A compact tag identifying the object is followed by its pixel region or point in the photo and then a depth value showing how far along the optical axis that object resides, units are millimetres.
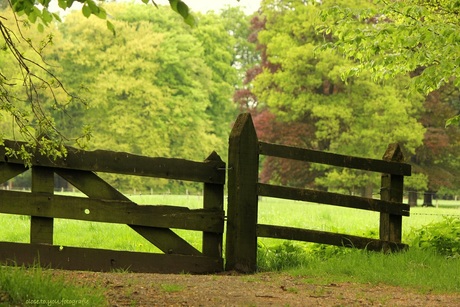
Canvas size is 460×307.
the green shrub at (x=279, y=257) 16224
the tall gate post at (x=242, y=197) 15490
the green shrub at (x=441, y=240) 18428
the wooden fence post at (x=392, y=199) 17748
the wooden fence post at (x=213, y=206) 15434
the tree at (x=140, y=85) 78530
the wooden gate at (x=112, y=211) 13765
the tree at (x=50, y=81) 7881
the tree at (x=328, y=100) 63012
